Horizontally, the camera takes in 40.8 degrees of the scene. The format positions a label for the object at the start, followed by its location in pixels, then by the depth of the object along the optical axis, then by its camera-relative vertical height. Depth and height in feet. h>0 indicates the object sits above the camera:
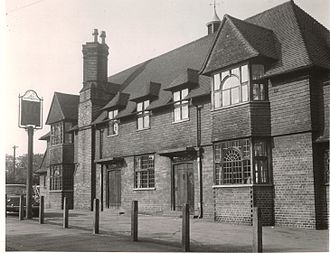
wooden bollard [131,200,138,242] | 39.17 -4.54
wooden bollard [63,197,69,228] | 50.02 -5.14
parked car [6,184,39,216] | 68.85 -5.11
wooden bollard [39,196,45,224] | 55.47 -5.42
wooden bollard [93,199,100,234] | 44.57 -4.82
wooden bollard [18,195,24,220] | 60.36 -5.22
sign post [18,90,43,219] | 55.57 +7.14
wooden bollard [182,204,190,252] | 33.47 -4.47
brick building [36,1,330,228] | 51.39 +5.59
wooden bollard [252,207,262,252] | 28.99 -4.02
